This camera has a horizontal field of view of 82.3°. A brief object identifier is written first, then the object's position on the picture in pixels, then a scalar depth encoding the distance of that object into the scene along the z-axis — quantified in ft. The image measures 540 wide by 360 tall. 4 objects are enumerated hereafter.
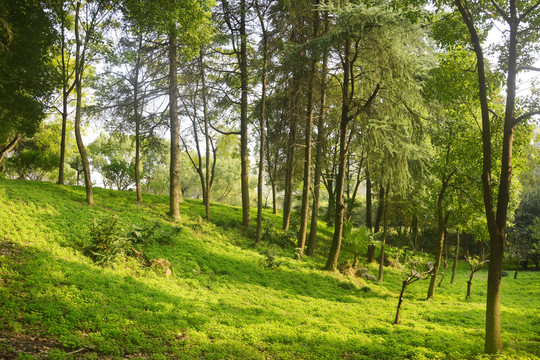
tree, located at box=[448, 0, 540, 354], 22.52
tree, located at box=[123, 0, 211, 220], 32.22
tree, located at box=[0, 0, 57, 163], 36.52
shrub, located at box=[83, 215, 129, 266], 27.89
